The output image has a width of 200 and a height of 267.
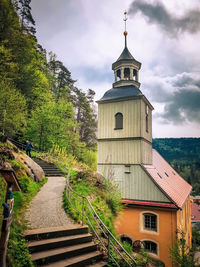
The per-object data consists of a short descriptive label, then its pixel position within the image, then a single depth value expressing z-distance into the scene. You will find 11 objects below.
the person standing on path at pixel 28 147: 14.23
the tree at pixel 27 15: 28.39
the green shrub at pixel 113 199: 11.24
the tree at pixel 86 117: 34.22
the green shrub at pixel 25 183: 8.66
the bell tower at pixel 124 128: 14.66
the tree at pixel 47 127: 20.41
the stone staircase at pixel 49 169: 13.70
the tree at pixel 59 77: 34.28
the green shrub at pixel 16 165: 9.10
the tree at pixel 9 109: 15.20
